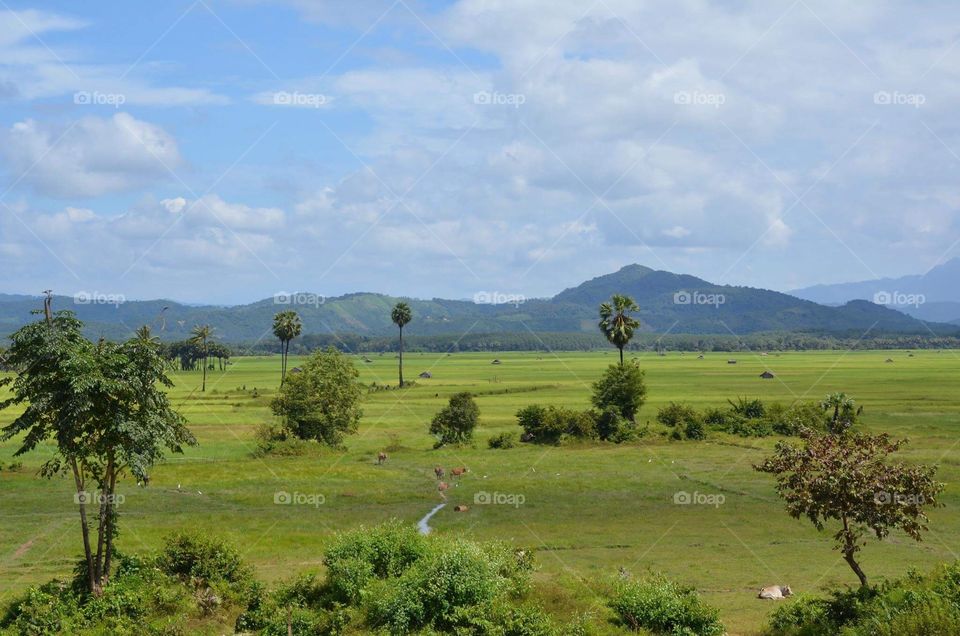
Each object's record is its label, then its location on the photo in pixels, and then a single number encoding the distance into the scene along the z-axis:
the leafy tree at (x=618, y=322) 94.12
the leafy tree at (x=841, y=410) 77.38
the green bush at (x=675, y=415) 91.26
